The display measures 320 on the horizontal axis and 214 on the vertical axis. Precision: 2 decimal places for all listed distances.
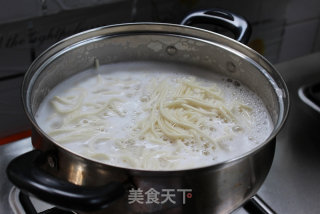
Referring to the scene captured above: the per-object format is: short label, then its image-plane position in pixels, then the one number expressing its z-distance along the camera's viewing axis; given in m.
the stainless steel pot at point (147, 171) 0.50
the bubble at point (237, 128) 0.74
